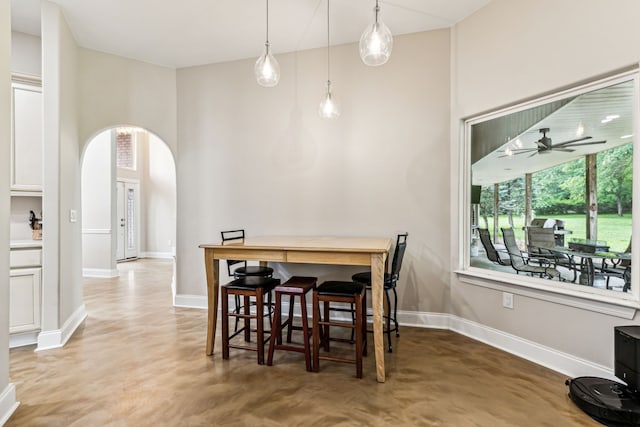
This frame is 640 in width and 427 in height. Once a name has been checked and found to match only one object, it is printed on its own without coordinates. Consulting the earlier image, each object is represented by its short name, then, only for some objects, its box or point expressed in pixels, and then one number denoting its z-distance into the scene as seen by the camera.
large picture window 2.22
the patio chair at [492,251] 3.00
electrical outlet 2.80
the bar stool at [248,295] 2.54
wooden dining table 2.26
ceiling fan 2.49
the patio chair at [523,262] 2.66
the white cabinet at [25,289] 2.86
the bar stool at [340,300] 2.30
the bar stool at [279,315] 2.45
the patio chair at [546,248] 2.53
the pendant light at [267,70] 2.52
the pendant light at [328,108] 3.01
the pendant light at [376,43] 2.05
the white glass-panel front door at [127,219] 8.05
